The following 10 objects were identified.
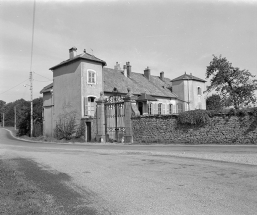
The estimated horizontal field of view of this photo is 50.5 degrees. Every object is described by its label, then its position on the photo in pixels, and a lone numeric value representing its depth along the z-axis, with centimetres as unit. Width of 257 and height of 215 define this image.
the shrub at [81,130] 2630
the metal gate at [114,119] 2250
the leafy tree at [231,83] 2791
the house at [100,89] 2769
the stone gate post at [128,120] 2148
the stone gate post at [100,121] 2344
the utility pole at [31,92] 3588
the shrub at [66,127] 2725
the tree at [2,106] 10905
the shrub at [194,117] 1848
